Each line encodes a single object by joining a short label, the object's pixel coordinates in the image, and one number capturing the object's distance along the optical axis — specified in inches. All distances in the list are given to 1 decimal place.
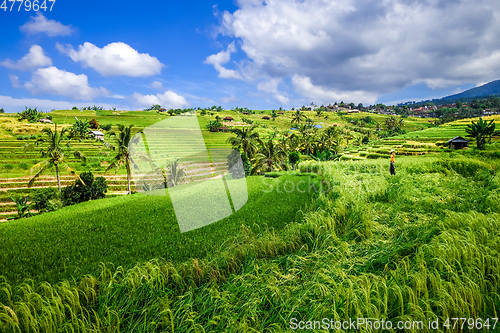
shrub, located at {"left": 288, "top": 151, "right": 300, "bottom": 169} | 1512.1
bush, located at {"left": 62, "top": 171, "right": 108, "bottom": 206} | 1037.2
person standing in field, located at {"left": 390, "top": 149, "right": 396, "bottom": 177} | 533.8
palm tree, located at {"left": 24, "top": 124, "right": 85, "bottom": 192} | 845.8
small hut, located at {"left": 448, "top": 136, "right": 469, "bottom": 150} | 1174.3
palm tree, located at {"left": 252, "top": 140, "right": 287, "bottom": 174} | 1183.6
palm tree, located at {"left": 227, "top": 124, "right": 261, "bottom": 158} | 1136.4
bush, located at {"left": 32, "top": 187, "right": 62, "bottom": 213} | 905.9
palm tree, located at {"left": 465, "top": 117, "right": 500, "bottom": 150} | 1043.3
